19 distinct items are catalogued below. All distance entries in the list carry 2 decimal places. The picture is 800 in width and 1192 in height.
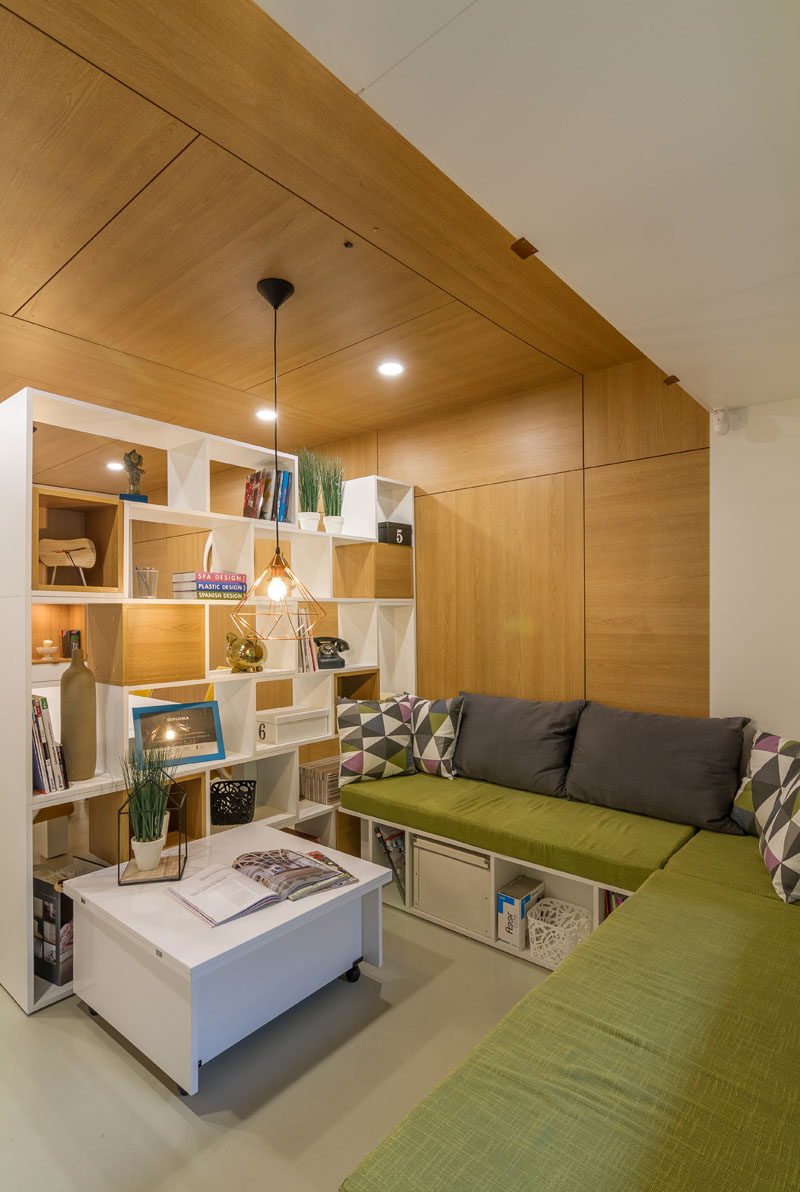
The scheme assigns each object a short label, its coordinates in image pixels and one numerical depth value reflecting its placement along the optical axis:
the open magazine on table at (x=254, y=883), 2.14
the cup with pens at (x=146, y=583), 2.68
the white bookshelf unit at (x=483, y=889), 2.77
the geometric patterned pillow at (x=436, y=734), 3.41
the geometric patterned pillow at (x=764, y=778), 2.30
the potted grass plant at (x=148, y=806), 2.40
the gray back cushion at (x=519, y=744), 3.11
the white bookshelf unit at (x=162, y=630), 2.33
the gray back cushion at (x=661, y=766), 2.60
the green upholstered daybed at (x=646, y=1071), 1.09
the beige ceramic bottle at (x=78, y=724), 2.54
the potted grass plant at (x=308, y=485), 3.67
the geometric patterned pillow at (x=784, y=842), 2.00
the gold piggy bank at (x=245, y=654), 3.04
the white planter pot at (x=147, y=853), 2.43
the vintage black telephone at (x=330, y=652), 3.55
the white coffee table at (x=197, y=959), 1.90
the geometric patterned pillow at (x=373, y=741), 3.38
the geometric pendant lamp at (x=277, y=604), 2.46
